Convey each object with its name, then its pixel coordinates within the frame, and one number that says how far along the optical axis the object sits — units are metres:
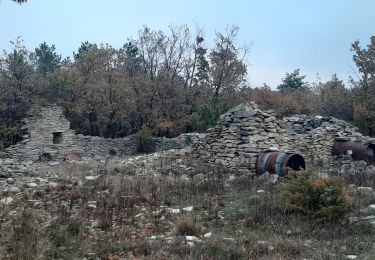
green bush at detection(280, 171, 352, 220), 6.54
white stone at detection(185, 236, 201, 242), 5.62
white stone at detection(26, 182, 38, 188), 9.72
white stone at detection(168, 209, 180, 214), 7.14
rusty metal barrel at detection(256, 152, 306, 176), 10.95
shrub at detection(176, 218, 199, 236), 5.96
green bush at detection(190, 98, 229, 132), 21.84
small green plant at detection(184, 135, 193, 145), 20.24
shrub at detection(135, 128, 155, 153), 23.14
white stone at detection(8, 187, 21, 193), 9.11
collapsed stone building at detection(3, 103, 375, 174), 13.27
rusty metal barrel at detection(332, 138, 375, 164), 14.59
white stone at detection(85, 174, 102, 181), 10.64
